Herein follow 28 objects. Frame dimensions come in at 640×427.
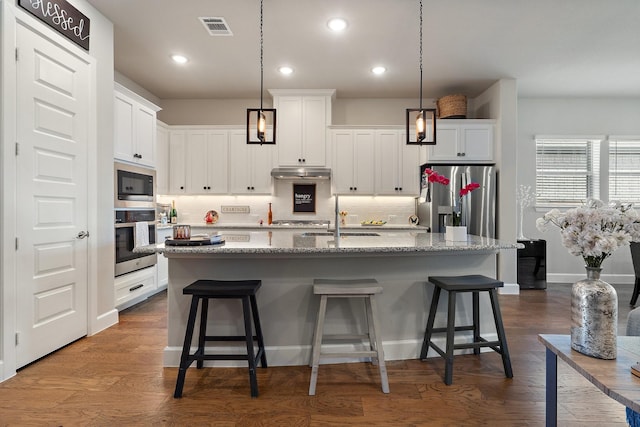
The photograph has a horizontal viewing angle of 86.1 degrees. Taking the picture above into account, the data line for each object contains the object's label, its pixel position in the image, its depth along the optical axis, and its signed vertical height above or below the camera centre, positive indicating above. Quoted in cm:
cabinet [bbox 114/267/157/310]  358 -88
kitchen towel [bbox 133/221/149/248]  374 -29
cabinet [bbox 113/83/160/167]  352 +89
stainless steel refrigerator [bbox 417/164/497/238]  465 +15
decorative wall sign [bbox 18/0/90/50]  248 +149
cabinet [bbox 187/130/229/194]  519 +77
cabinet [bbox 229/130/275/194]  517 +63
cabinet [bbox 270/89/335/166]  506 +125
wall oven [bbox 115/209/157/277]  349 -32
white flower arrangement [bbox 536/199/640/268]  120 -7
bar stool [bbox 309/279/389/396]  209 -67
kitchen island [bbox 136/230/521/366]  243 -57
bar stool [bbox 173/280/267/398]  205 -64
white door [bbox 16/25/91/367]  238 +10
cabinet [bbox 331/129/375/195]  513 +73
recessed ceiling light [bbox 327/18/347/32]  322 +178
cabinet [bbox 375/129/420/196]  514 +72
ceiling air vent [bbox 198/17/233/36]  327 +179
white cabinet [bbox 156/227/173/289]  439 -73
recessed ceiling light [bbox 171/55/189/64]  403 +179
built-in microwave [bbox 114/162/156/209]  347 +25
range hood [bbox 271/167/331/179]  499 +54
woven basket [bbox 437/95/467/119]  486 +147
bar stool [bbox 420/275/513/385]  223 -76
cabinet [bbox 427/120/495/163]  482 +96
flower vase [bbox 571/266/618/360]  120 -39
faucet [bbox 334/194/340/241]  289 -16
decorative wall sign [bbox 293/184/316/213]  547 +20
